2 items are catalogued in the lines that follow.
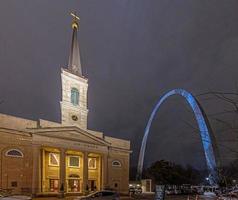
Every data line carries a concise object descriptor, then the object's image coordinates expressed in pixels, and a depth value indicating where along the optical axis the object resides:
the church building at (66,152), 43.16
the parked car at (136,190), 60.03
